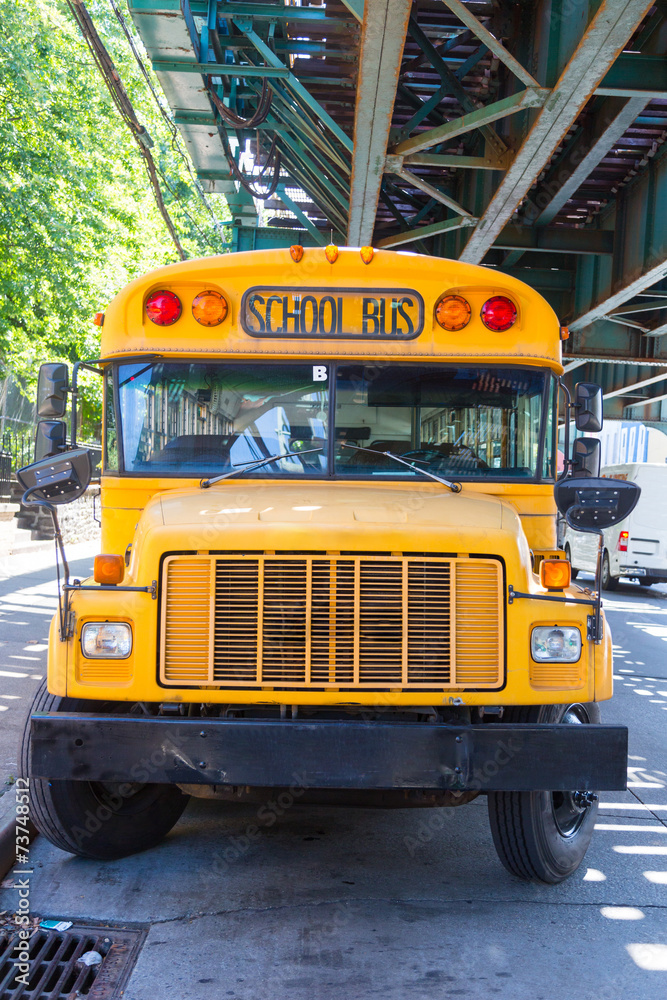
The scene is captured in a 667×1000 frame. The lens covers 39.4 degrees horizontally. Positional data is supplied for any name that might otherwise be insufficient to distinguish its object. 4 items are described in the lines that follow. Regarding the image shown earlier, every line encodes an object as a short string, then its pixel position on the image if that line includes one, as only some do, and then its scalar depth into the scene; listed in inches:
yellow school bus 139.8
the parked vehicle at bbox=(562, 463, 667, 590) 686.5
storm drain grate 124.5
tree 602.2
